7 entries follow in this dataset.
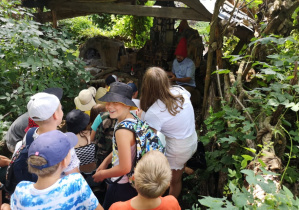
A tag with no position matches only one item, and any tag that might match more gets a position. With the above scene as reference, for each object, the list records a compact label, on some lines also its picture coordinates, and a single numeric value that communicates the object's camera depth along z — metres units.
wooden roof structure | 5.40
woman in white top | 2.65
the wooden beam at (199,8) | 5.33
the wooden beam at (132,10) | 5.57
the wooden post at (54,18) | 6.62
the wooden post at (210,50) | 4.16
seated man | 6.25
